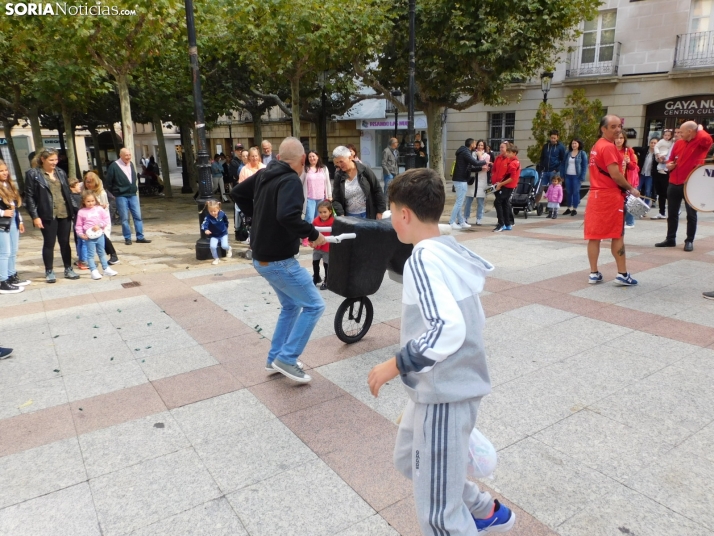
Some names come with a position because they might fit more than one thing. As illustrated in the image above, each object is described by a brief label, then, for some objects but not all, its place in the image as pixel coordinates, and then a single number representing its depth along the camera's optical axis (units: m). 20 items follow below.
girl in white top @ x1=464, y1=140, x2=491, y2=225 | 11.39
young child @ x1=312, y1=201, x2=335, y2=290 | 6.51
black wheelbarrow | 4.27
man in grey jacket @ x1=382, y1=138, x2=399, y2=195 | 13.47
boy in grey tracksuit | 1.83
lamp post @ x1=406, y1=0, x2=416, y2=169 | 11.55
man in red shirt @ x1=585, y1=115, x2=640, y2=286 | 5.89
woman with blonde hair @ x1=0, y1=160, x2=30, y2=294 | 6.81
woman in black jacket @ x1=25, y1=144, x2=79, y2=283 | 7.16
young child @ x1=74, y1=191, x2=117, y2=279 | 7.80
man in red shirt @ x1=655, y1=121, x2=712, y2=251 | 7.63
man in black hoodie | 3.67
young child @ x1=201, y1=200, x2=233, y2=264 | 8.91
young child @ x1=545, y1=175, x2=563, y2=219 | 12.55
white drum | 6.15
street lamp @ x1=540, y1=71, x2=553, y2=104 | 19.12
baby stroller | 12.80
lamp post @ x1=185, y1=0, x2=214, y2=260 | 8.47
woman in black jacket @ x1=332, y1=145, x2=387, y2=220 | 6.56
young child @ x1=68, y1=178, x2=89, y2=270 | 7.92
